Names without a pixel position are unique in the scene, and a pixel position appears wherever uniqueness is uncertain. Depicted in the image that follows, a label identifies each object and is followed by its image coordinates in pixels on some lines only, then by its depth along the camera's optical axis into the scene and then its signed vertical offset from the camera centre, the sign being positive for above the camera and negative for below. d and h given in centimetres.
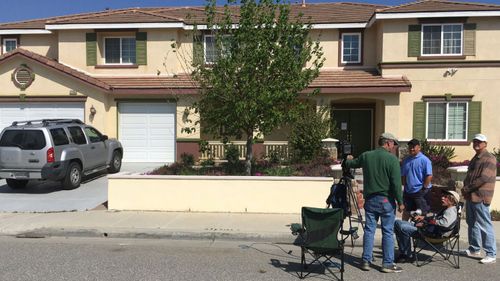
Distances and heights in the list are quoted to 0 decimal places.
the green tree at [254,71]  967 +134
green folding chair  549 -132
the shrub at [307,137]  1350 -21
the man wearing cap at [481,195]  623 -91
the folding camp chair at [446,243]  605 -156
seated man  601 -131
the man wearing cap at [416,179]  686 -74
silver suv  1127 -67
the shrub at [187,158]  1413 -101
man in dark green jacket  574 -84
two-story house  1580 +201
